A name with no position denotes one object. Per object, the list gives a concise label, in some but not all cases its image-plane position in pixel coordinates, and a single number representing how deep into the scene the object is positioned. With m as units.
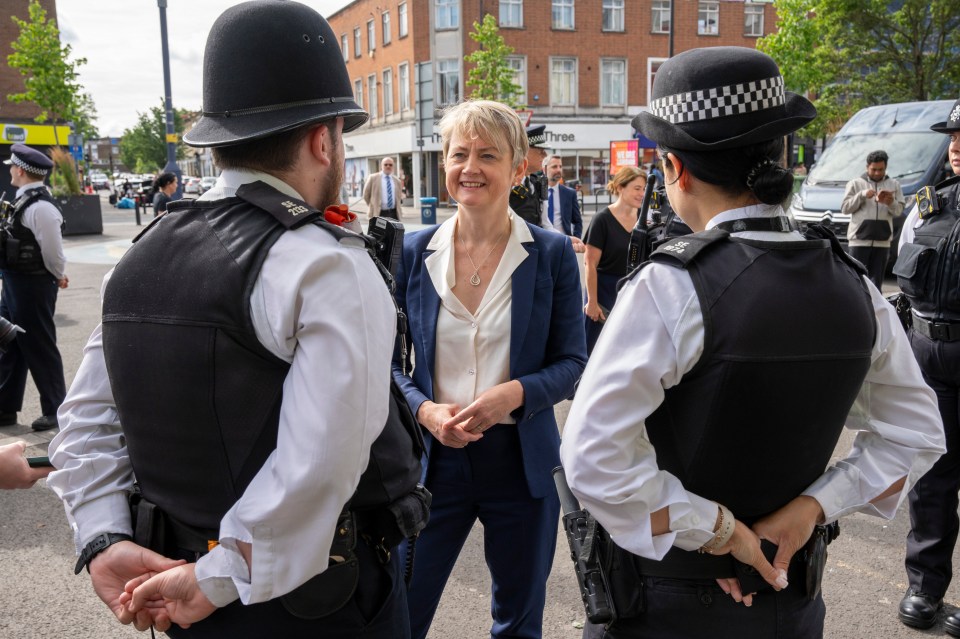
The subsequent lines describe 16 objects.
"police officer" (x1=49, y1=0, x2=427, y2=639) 1.45
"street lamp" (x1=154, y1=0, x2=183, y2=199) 19.47
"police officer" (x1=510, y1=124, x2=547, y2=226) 7.79
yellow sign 30.70
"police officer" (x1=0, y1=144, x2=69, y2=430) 6.03
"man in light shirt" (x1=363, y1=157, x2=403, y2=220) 14.26
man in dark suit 9.68
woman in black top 6.39
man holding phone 10.13
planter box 21.38
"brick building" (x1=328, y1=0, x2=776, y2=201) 38.19
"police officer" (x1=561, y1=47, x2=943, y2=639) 1.56
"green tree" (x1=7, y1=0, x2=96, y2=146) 24.91
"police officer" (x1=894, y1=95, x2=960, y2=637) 3.32
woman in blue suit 2.62
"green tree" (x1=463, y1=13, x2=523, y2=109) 34.34
